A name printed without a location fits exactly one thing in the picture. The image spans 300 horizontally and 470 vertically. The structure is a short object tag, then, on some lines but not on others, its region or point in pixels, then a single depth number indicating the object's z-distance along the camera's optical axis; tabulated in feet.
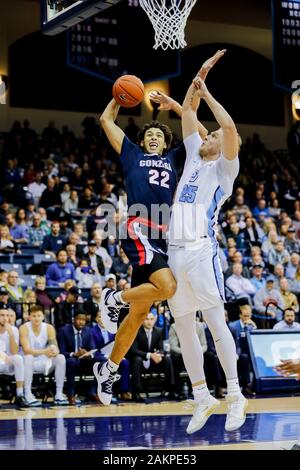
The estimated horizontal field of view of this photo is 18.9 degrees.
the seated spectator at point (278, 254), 61.00
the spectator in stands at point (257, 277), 56.13
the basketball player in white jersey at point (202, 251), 25.45
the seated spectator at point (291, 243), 63.62
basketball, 26.68
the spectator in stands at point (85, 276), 52.60
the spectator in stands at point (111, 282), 47.47
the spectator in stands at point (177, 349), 46.57
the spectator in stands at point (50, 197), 63.52
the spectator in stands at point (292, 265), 59.16
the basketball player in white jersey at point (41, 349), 43.88
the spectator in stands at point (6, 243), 55.50
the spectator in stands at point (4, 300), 46.05
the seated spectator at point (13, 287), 49.11
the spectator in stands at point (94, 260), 53.72
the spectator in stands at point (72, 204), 64.54
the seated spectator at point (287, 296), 53.78
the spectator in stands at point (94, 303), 47.83
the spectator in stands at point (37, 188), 65.46
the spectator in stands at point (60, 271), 51.78
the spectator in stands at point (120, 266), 53.88
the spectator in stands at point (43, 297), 47.96
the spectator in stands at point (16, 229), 57.88
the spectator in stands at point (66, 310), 47.39
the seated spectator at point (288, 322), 49.42
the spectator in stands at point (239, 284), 53.57
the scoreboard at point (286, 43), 60.59
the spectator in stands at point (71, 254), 53.47
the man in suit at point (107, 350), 45.60
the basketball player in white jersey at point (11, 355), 43.06
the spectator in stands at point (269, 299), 52.60
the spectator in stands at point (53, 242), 56.13
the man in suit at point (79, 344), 45.16
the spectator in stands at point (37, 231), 57.88
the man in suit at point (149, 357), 45.42
